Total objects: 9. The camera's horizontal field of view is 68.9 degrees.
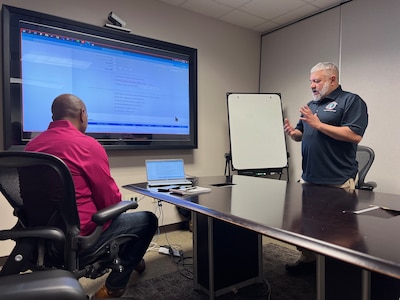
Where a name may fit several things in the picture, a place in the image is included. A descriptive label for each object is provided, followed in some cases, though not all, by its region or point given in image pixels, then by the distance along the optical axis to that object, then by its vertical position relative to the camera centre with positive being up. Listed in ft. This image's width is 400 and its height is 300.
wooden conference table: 2.59 -0.90
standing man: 6.27 +0.17
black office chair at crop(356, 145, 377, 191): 8.11 -0.62
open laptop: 6.63 -0.71
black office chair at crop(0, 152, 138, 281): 3.88 -1.09
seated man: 4.58 -0.60
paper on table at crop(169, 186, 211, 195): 5.19 -0.89
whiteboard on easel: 11.46 +0.45
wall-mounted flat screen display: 7.70 +1.90
